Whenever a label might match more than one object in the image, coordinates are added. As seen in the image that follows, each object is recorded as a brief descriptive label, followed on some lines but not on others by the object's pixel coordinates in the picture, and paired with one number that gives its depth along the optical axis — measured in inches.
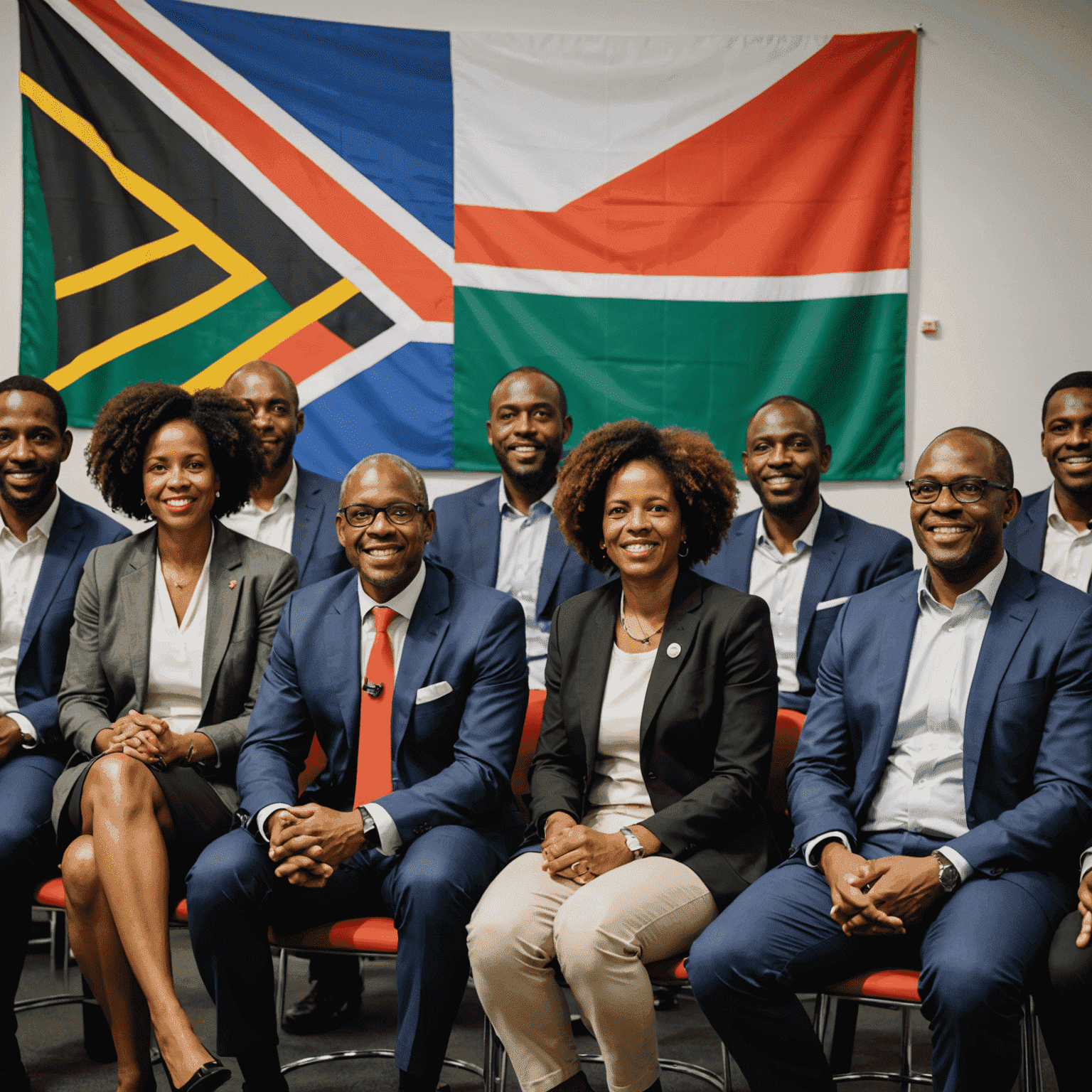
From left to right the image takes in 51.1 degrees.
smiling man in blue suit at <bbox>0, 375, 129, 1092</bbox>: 114.7
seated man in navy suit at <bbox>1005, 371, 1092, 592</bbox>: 148.5
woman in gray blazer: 103.5
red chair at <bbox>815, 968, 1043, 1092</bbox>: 89.3
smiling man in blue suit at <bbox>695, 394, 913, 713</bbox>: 142.4
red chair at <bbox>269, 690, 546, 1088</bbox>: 100.0
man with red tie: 99.0
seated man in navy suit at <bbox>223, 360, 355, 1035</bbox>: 158.9
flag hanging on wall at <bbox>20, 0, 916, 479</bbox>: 195.6
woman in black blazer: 93.4
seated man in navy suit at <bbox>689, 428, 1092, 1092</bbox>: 87.0
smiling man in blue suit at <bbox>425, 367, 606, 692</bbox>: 151.4
